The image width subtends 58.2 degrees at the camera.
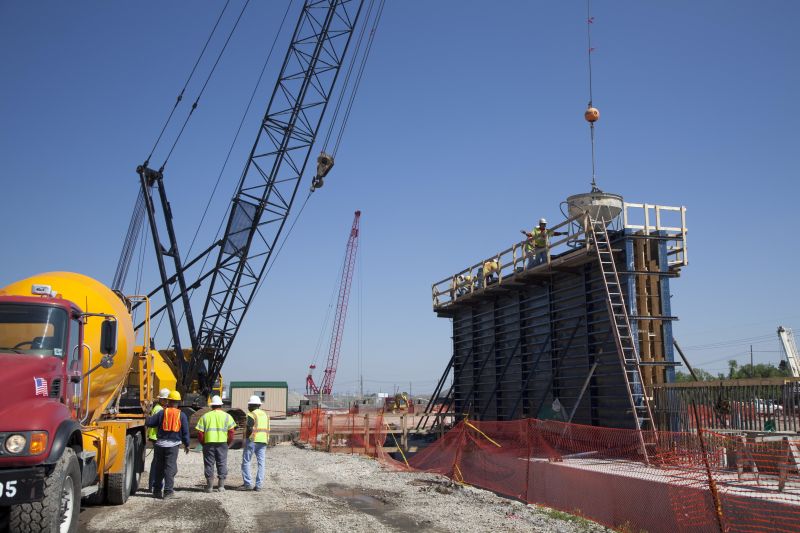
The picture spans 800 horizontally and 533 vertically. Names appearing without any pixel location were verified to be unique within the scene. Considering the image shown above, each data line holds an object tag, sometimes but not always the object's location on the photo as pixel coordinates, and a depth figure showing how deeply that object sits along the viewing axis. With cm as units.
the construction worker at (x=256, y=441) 1386
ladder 1569
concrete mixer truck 720
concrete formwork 1703
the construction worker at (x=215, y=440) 1320
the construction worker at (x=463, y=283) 2520
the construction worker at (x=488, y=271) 2345
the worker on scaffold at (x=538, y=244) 1958
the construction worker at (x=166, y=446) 1277
